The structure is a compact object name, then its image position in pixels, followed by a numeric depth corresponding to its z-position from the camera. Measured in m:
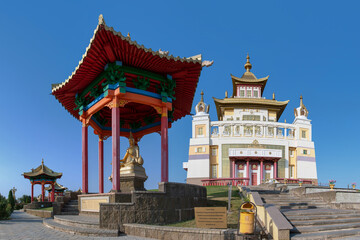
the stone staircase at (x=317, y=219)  8.80
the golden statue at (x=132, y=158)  14.13
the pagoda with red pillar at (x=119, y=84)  11.47
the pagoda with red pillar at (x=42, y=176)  38.59
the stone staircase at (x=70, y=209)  14.12
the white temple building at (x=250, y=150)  42.03
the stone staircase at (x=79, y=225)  8.88
